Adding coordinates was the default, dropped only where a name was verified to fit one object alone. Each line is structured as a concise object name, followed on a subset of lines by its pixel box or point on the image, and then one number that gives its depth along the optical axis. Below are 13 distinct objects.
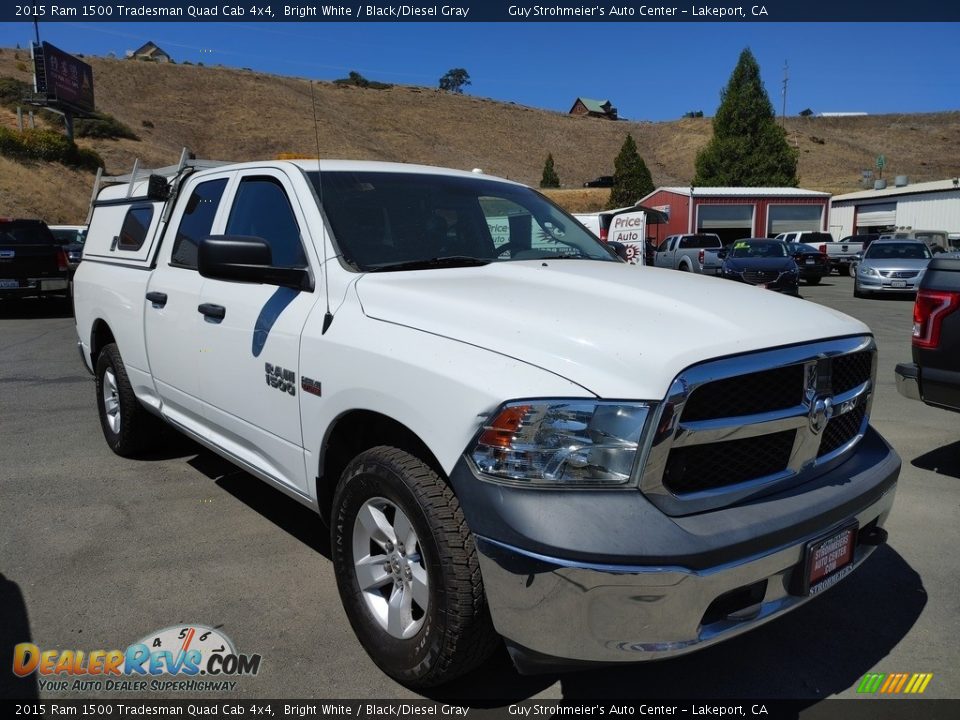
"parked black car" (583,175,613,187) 69.31
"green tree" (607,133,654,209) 54.22
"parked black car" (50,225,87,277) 16.72
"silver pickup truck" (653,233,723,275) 22.92
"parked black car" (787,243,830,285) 23.66
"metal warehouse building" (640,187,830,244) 38.69
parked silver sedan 18.33
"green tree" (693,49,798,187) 51.19
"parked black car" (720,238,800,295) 17.61
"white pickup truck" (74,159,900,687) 2.00
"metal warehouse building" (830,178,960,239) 33.59
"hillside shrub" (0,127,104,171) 36.78
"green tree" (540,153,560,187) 71.69
